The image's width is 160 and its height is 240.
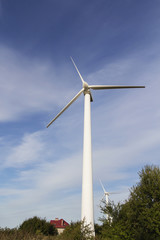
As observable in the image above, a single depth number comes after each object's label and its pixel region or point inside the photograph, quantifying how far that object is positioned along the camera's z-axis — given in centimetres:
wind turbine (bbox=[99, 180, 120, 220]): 5922
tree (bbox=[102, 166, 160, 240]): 2273
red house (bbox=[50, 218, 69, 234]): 8009
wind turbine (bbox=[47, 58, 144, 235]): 2630
